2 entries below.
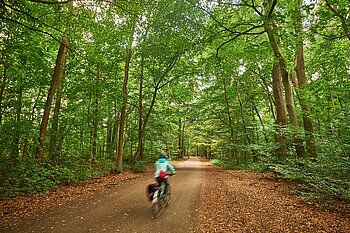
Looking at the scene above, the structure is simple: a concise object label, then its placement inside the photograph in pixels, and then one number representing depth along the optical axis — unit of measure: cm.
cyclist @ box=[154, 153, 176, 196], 644
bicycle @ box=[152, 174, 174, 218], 571
